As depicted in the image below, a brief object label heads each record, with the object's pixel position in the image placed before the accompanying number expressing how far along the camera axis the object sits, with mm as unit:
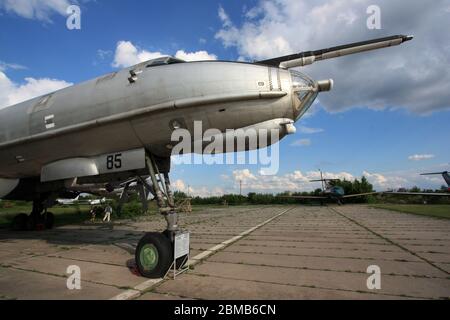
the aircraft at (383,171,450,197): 31458
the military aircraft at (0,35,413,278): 5410
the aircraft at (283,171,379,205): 45000
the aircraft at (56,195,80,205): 46912
